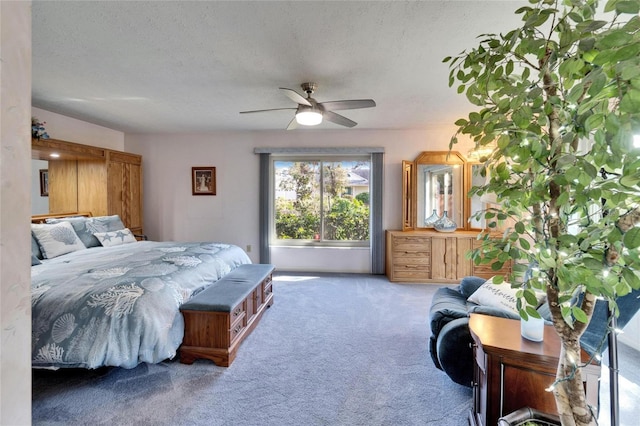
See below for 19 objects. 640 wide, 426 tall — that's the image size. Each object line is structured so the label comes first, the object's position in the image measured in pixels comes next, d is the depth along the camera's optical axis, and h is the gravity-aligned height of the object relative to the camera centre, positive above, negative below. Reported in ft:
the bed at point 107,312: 5.99 -2.35
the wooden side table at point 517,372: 3.92 -2.42
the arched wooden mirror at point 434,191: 14.93 +0.78
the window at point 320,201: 16.22 +0.26
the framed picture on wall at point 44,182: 12.42 +1.05
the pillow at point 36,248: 9.17 -1.39
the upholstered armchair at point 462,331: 4.37 -2.51
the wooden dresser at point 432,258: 13.85 -2.61
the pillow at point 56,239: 9.40 -1.14
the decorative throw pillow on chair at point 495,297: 6.46 -2.21
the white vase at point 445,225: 14.44 -1.01
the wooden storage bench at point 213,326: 7.10 -3.10
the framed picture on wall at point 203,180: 16.46 +1.50
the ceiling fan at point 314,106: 8.37 +3.04
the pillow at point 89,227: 11.02 -0.85
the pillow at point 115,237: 11.33 -1.32
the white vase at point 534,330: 4.23 -1.89
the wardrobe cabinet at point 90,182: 13.03 +1.20
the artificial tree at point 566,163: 1.88 +0.35
